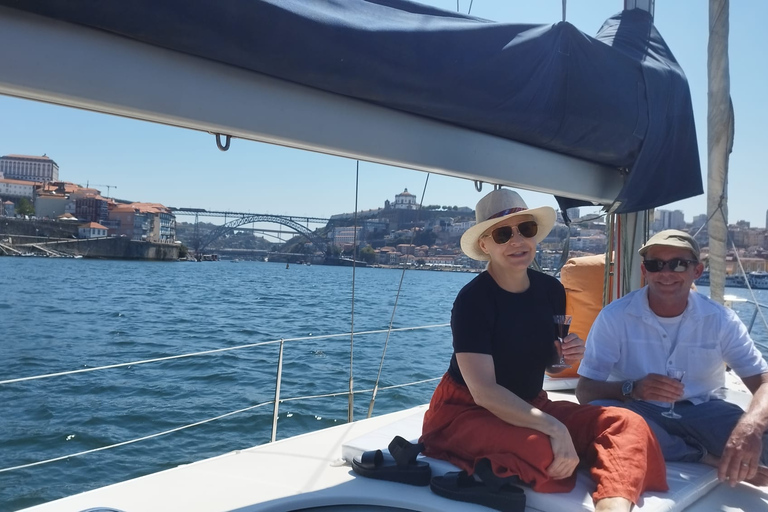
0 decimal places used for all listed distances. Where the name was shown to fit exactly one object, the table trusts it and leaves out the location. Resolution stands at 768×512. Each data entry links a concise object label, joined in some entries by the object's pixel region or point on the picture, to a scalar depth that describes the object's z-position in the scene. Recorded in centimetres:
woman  148
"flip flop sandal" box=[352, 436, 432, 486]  158
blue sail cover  120
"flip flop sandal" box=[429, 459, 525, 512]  142
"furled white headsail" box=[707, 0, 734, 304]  252
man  184
